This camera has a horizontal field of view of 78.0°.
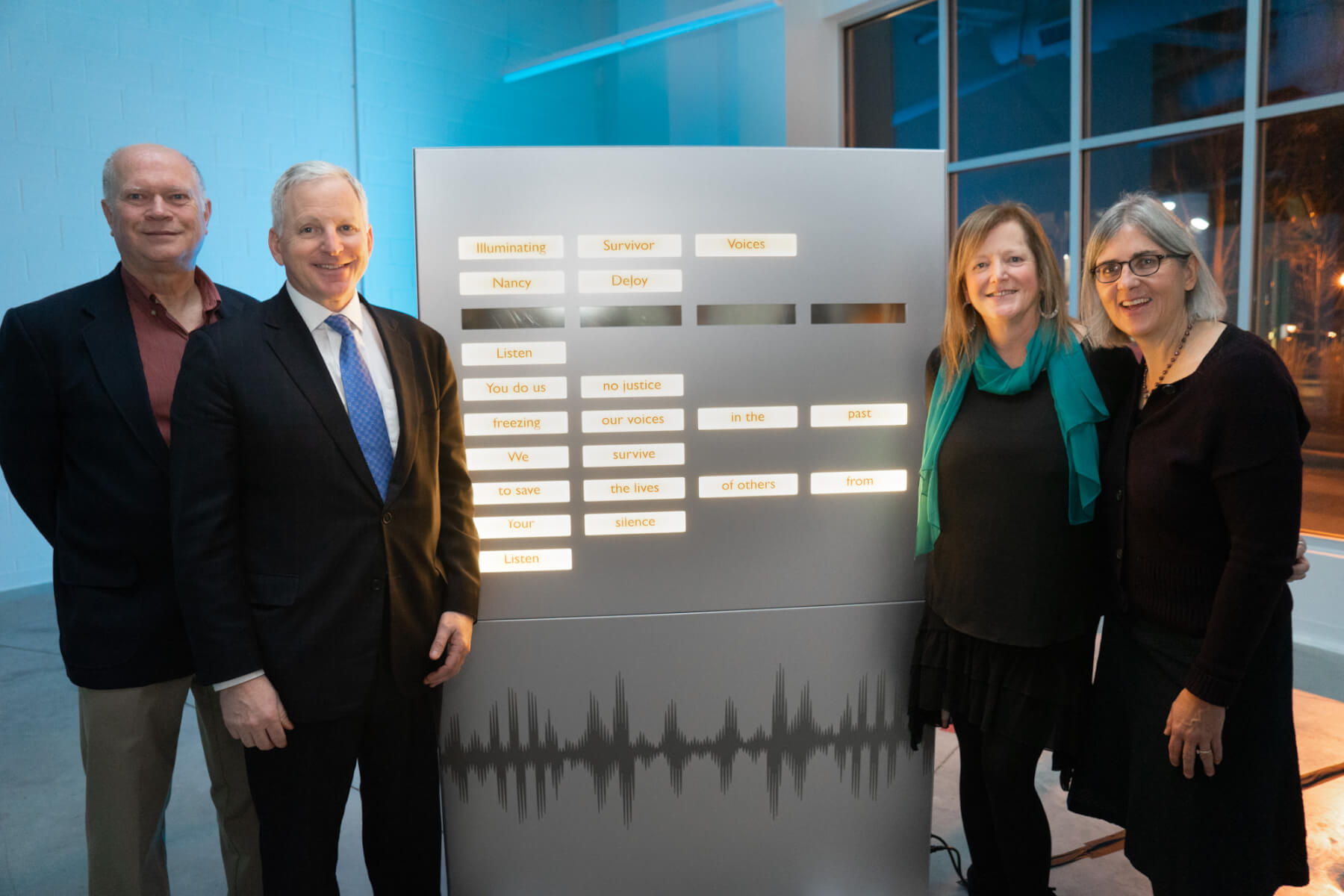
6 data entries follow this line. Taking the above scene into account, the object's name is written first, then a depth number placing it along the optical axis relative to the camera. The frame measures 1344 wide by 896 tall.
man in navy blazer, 1.54
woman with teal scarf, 1.58
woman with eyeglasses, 1.33
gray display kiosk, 1.81
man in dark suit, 1.41
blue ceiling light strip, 5.93
